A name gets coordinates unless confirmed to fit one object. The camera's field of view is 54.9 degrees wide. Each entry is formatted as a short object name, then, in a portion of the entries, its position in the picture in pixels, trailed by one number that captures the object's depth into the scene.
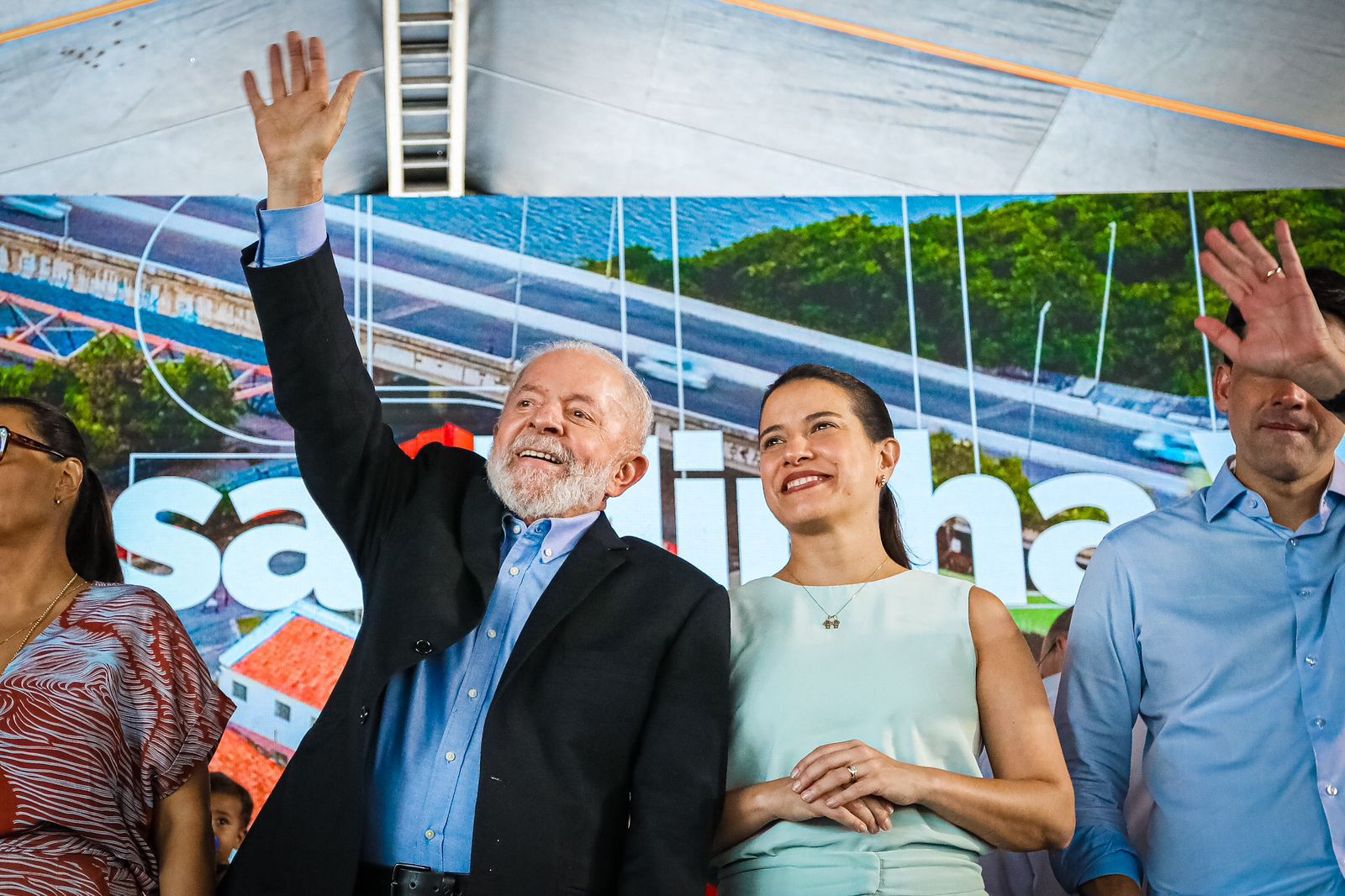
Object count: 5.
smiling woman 1.92
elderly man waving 1.82
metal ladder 5.29
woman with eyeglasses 1.91
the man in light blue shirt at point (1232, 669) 2.09
